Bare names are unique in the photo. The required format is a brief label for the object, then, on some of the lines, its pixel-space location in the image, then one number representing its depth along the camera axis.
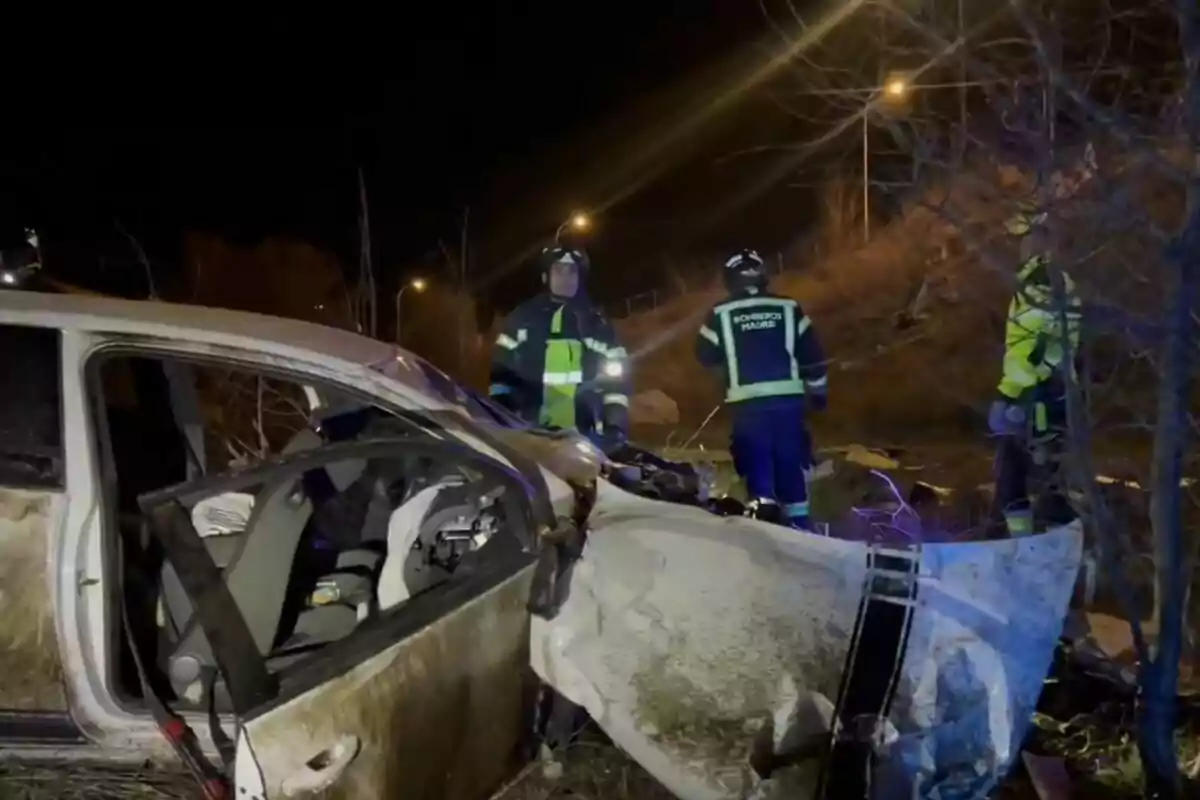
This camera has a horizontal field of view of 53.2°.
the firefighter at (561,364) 5.88
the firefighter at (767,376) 5.99
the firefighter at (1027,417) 5.00
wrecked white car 2.84
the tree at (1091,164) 3.29
